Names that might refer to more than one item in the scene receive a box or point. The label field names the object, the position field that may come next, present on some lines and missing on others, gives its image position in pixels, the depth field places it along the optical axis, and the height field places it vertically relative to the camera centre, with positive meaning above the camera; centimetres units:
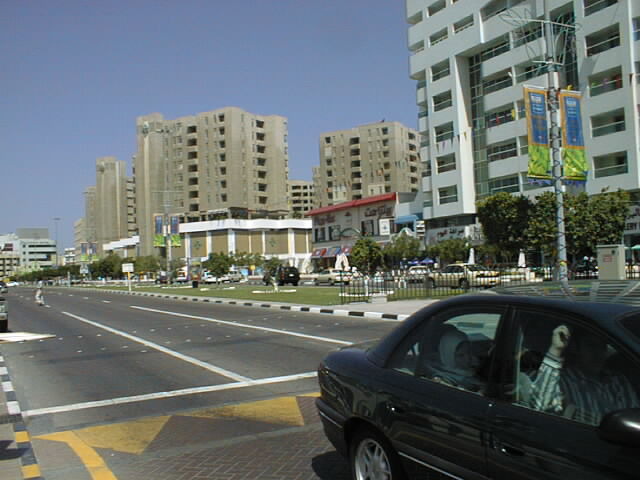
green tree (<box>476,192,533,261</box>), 3903 +236
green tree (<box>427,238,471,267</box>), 5172 +79
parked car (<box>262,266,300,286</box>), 5569 -92
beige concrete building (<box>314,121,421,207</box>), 10388 +1789
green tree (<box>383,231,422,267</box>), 6000 +127
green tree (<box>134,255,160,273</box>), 10962 +132
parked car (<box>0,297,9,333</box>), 1830 -116
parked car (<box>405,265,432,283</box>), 2889 -82
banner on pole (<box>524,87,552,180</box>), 1927 +390
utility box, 1759 -26
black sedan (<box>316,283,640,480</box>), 262 -70
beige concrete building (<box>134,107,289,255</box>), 10512 +1872
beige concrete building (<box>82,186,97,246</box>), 17075 +1803
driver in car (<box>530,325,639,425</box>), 265 -59
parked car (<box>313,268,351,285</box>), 5238 -122
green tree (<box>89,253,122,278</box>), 12030 +121
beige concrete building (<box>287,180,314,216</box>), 15362 +1769
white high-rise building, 4000 +1303
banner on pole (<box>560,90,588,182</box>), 1964 +366
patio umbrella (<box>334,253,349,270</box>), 3225 +2
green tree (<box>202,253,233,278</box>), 6731 +51
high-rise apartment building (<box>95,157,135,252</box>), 16238 +1952
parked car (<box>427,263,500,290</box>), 2682 -89
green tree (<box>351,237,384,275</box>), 6059 +70
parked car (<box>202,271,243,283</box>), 7401 -117
